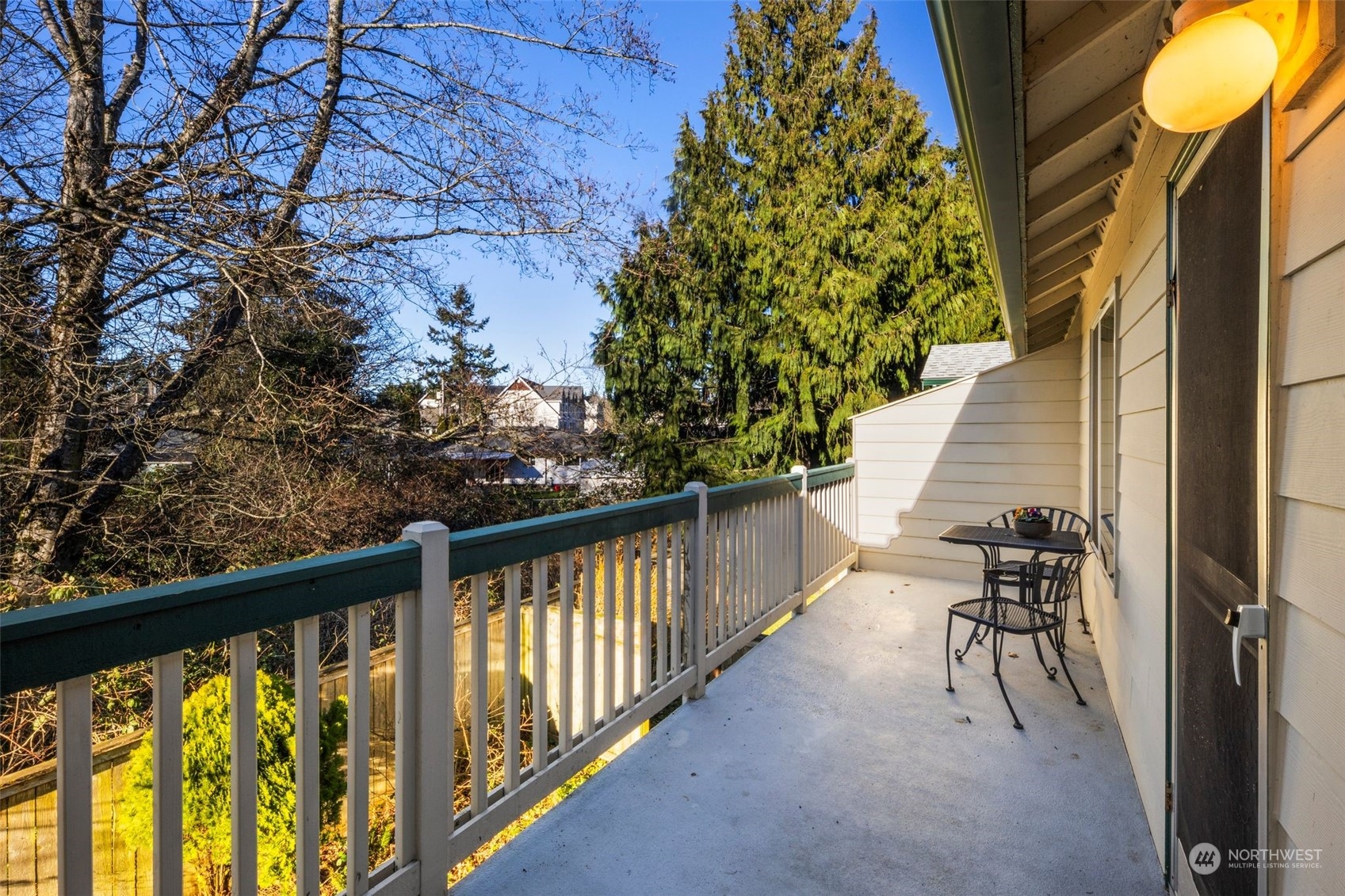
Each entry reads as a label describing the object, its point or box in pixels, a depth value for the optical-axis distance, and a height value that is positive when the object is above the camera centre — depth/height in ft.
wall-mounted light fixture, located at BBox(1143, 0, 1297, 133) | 3.29 +1.95
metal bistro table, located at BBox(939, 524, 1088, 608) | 11.61 -1.98
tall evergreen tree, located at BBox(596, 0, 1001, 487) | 33.14 +8.85
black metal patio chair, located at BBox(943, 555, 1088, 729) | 10.57 -3.04
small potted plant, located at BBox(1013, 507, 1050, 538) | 12.25 -1.71
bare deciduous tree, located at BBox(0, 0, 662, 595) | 14.62 +6.28
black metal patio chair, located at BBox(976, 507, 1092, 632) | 11.93 -2.41
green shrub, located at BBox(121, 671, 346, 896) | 9.47 -5.21
